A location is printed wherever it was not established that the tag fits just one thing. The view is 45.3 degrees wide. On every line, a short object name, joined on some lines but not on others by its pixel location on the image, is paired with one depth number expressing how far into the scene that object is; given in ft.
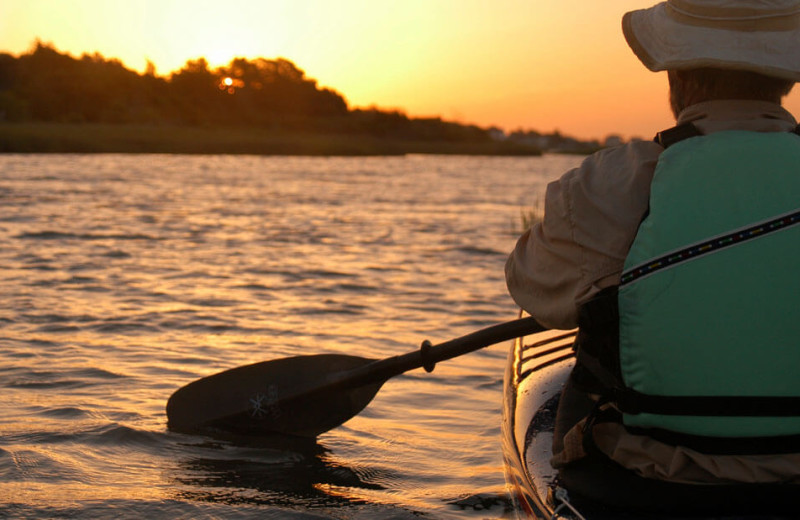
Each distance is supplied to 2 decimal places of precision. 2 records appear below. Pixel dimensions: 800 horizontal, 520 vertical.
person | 6.04
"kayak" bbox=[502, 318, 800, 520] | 7.09
